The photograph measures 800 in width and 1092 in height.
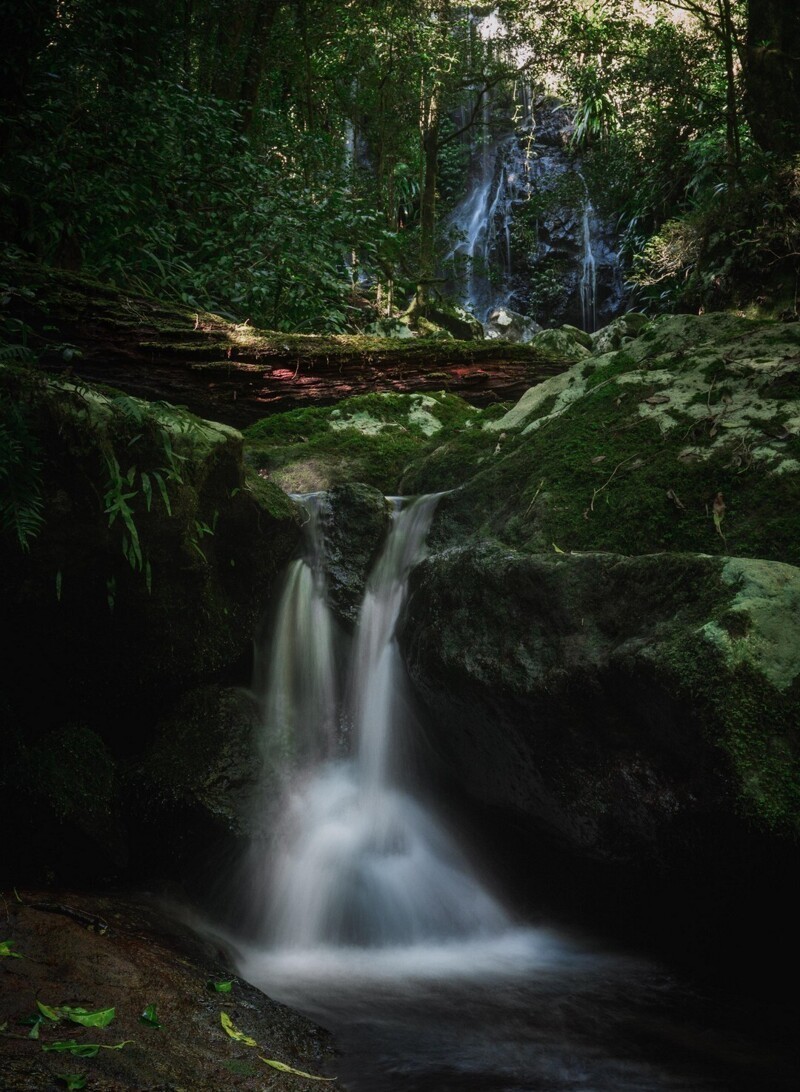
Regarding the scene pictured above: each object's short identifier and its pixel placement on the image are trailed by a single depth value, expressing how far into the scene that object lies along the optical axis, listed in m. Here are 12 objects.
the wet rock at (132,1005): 1.83
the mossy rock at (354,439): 6.23
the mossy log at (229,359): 6.15
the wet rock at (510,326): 18.70
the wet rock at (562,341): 9.92
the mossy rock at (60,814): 3.39
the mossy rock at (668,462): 3.60
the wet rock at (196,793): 3.77
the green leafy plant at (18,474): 2.81
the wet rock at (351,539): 4.81
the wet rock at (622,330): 8.11
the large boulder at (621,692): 2.54
